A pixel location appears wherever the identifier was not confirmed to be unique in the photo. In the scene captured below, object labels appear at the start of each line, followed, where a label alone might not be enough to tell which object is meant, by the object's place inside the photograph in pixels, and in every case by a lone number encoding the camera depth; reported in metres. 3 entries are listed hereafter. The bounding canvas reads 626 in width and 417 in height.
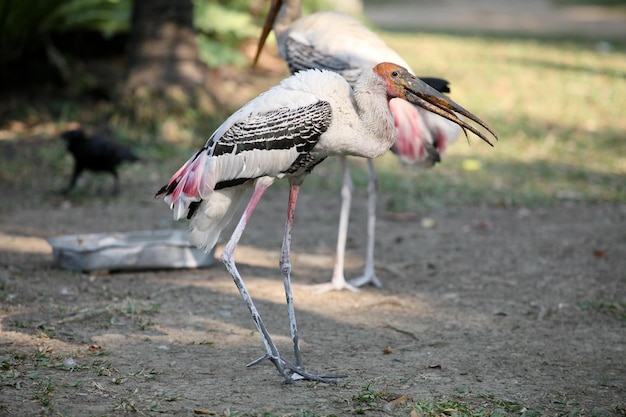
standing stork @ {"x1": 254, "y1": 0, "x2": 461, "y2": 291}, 11.83
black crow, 15.01
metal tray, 11.54
